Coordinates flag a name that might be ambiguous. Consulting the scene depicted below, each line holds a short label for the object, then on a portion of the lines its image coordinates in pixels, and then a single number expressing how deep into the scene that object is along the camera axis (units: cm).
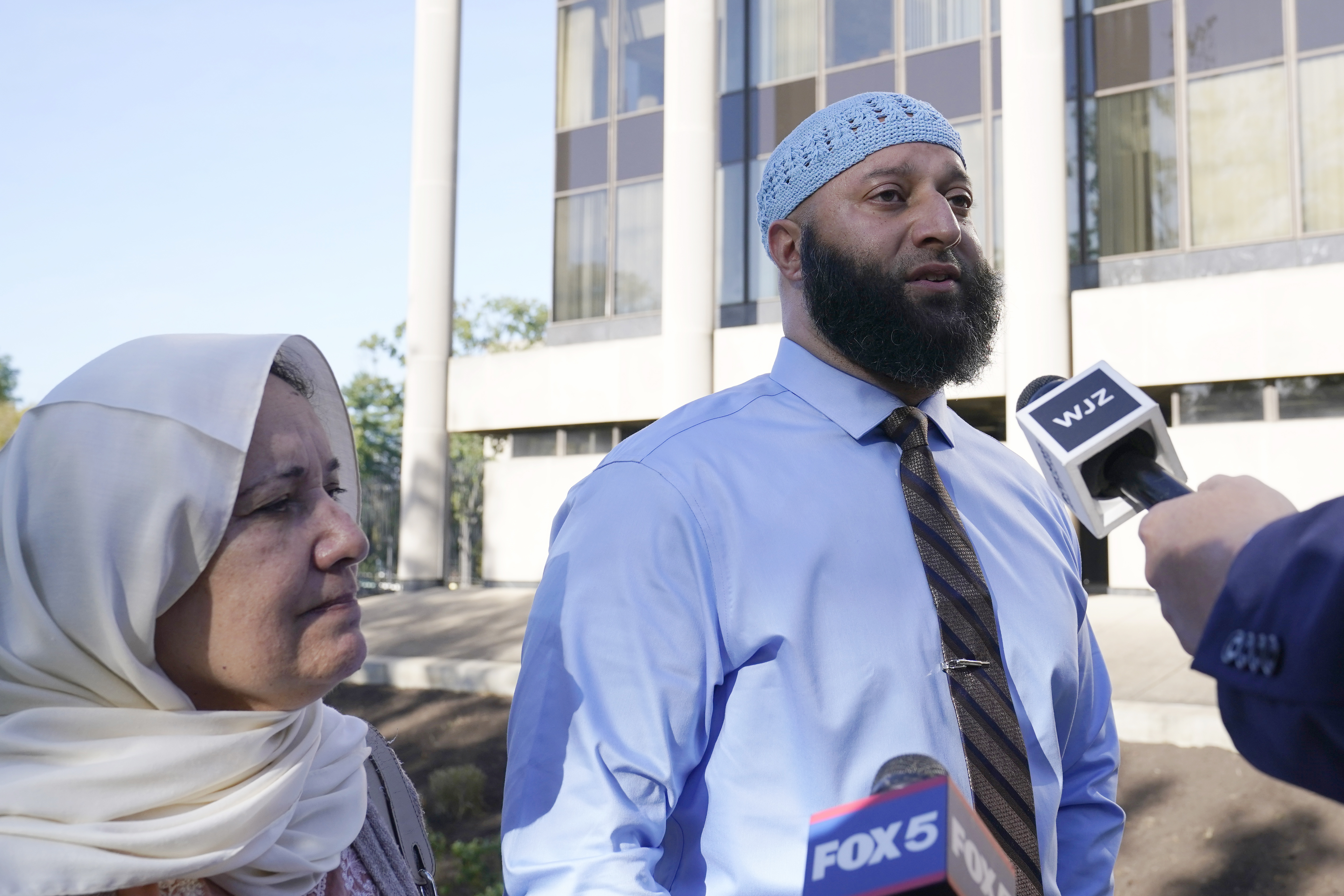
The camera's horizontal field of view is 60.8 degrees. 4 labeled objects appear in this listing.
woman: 169
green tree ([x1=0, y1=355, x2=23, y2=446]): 2934
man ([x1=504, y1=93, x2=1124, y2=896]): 203
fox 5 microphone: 95
